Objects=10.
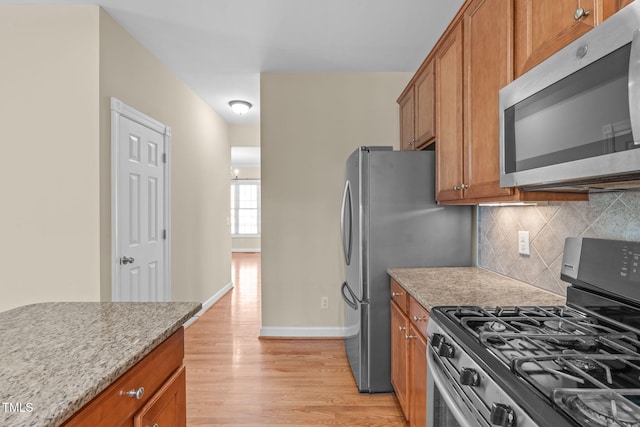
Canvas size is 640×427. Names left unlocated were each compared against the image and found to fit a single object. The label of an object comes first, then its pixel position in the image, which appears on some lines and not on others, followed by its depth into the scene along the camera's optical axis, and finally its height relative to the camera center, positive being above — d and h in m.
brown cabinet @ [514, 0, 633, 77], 0.98 +0.61
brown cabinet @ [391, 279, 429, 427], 1.64 -0.76
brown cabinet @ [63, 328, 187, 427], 0.83 -0.51
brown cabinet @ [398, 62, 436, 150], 2.32 +0.79
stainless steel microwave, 0.79 +0.28
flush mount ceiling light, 4.28 +1.35
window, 10.21 +0.24
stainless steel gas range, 0.71 -0.38
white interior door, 2.58 +0.04
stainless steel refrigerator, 2.29 -0.12
